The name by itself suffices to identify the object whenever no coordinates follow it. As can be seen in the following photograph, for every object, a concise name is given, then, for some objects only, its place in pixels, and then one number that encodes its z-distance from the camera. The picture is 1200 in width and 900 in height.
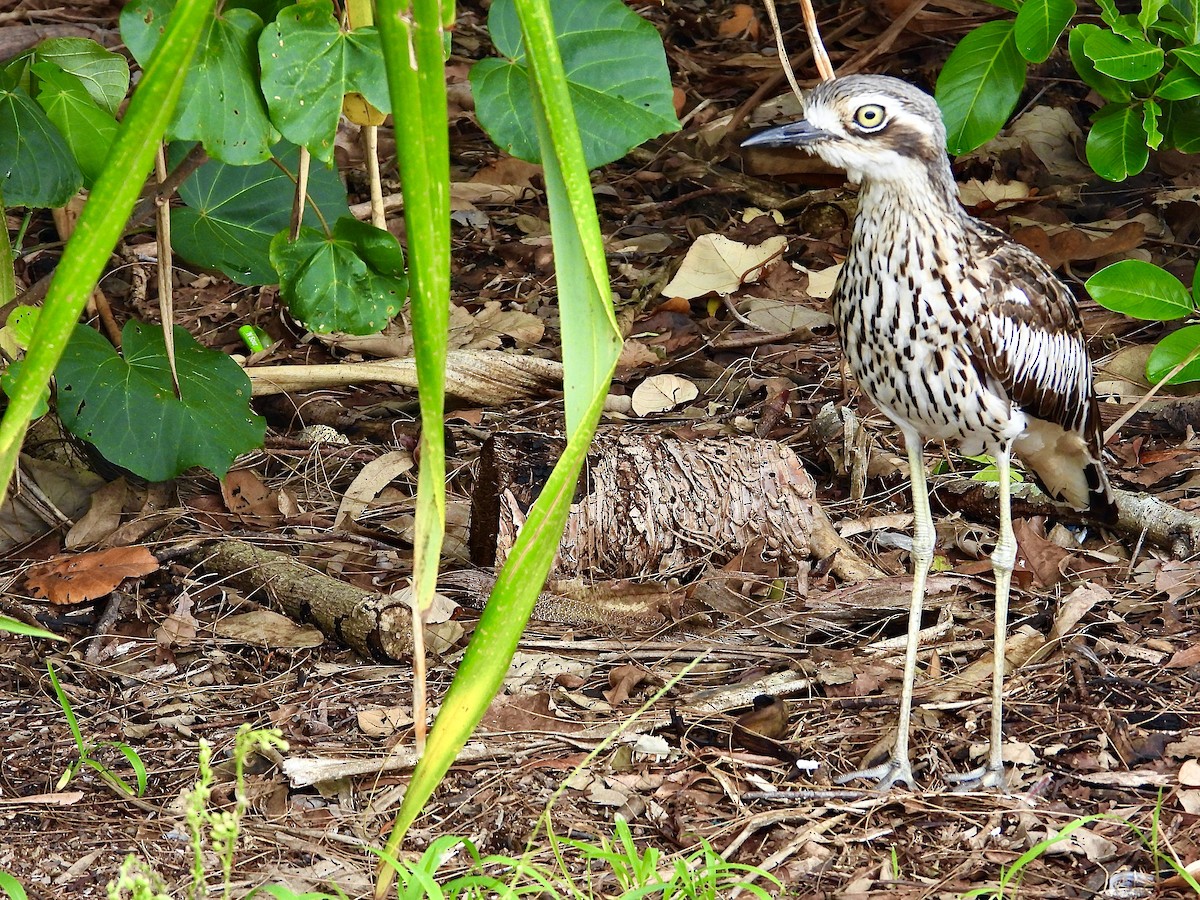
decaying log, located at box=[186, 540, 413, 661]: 6.14
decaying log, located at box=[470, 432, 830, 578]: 6.76
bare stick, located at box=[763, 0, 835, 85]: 4.67
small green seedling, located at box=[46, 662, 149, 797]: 5.23
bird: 5.41
